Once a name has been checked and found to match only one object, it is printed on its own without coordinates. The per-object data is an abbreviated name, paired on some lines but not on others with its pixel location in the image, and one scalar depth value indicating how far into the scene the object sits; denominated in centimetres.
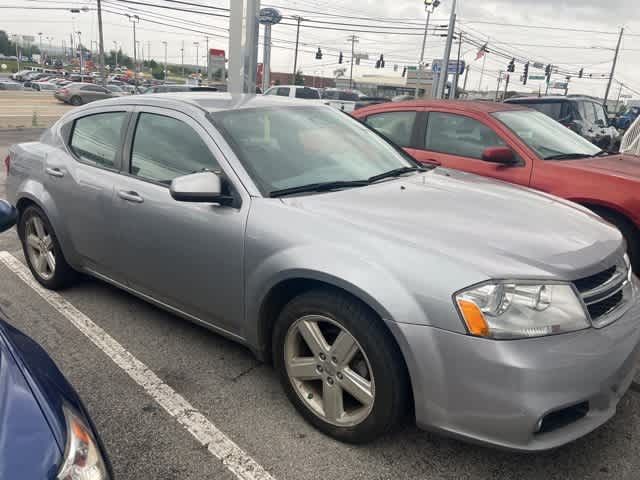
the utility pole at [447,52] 2238
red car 429
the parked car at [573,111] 1135
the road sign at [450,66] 2962
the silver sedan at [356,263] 204
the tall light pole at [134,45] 7361
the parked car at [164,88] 2102
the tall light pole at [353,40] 7238
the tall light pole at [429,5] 2728
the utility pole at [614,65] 5716
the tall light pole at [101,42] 4362
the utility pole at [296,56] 5896
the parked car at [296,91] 2195
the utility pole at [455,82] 3141
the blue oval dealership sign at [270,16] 2902
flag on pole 3988
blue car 130
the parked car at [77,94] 3362
